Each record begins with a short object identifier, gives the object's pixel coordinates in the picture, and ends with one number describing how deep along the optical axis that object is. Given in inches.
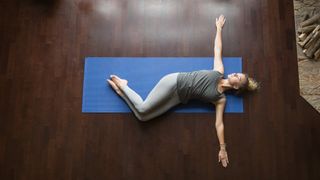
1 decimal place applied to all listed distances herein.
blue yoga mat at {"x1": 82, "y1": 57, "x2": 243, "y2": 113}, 143.0
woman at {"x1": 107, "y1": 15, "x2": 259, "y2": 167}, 138.3
